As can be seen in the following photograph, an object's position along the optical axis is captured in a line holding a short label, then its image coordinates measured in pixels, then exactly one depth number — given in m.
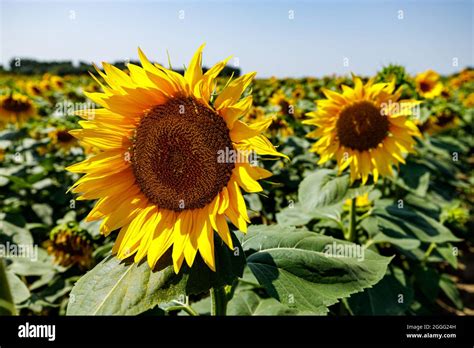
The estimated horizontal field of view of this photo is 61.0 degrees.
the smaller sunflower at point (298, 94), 5.11
